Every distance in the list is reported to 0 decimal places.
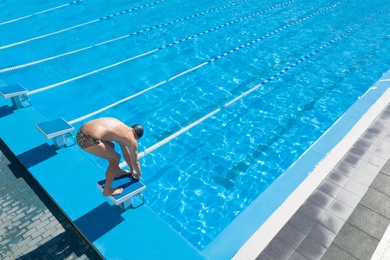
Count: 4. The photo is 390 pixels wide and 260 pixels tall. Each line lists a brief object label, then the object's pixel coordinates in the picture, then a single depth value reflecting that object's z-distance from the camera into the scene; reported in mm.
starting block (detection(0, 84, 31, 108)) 6096
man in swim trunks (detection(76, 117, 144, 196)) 4102
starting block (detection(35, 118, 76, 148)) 5229
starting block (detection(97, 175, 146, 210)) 4258
